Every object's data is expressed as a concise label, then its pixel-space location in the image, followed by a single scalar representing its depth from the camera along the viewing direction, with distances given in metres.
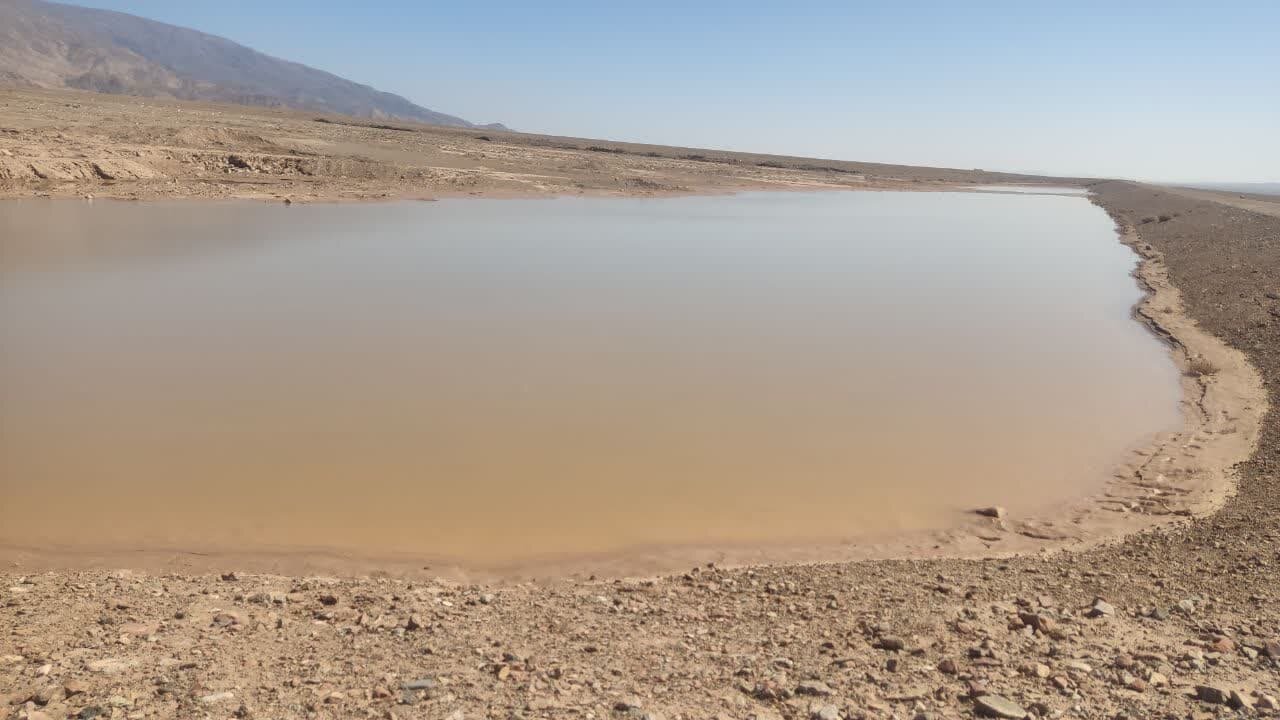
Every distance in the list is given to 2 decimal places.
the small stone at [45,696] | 3.15
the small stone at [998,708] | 3.25
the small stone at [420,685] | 3.40
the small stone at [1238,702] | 3.28
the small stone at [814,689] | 3.44
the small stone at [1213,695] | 3.34
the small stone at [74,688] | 3.21
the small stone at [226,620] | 3.95
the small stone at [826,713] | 3.25
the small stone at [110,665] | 3.42
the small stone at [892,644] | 3.88
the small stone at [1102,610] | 4.30
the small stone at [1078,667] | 3.64
